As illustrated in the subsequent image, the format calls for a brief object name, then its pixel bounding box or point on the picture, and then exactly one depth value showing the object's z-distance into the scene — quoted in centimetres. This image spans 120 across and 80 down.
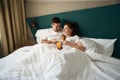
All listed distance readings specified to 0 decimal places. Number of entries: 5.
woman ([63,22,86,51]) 206
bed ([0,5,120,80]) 138
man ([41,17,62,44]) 229
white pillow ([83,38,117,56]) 192
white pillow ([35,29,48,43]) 246
